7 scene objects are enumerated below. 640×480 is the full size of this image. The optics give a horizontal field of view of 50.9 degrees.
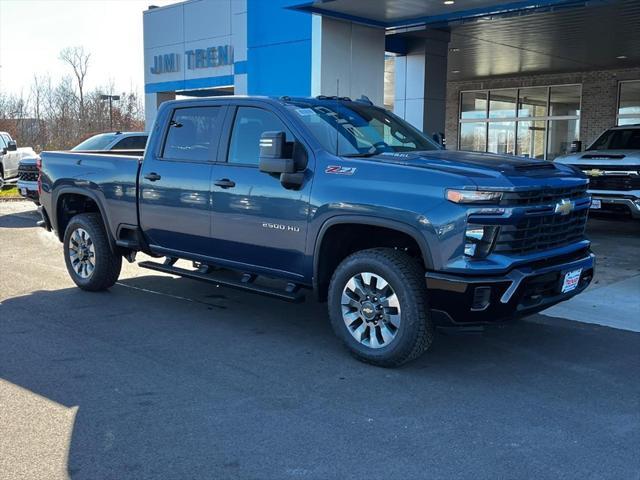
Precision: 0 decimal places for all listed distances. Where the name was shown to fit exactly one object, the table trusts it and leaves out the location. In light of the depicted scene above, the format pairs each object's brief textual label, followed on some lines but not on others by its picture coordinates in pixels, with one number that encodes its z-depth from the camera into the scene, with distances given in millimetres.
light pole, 41319
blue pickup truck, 4688
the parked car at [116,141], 13789
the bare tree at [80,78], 53719
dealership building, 12344
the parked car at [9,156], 20547
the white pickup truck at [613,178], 11101
